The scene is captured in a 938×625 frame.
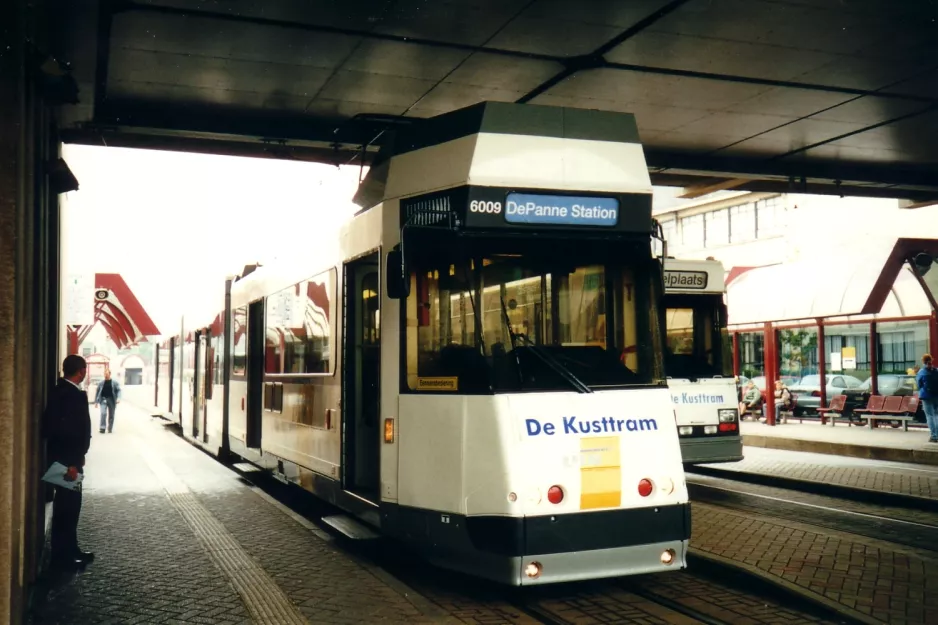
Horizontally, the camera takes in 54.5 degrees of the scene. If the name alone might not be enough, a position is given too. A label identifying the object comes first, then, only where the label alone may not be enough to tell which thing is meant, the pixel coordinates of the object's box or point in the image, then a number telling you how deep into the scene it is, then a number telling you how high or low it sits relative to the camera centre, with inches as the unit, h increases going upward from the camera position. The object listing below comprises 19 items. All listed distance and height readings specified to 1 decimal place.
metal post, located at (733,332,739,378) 1117.7 +7.6
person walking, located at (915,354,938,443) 728.3 -30.9
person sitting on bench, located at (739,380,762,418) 1059.3 -51.2
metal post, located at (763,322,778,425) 971.9 -13.3
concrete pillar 182.4 +17.8
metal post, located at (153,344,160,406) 1314.0 -20.5
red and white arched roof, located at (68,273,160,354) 998.4 +66.7
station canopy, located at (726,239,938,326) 831.7 +64.7
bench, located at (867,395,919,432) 844.6 -52.6
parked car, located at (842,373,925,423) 918.4 -34.8
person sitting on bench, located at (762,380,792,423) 1014.4 -47.6
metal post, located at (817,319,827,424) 973.7 -2.3
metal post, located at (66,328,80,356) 716.3 +19.6
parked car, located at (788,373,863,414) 995.9 -37.7
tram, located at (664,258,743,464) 519.5 -3.8
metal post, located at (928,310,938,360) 818.2 +19.2
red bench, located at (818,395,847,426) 940.0 -57.2
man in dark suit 295.7 -25.1
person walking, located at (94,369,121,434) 989.8 -36.4
